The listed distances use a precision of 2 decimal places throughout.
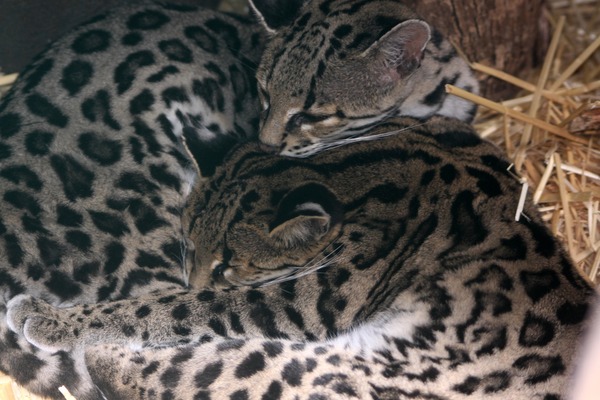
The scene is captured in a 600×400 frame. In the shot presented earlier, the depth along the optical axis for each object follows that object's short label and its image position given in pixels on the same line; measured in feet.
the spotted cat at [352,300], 9.04
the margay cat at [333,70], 10.37
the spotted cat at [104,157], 9.66
